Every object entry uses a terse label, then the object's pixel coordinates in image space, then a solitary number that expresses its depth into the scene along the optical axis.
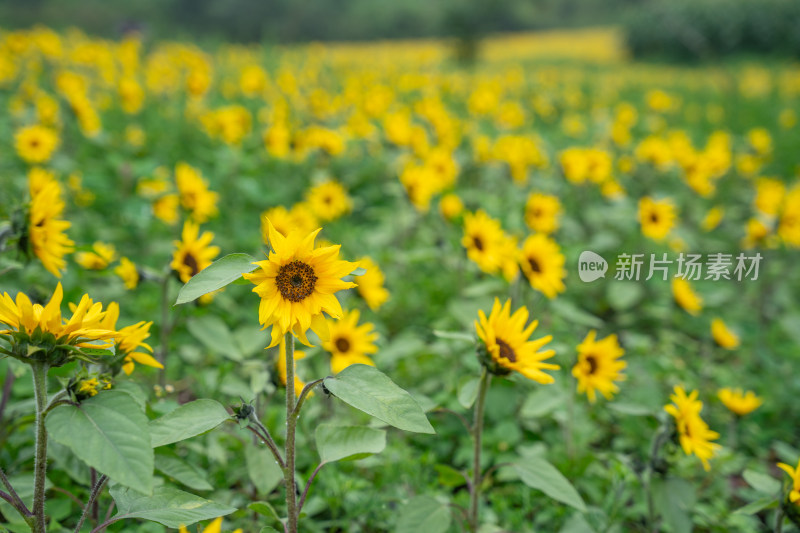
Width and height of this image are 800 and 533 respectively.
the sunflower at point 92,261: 2.10
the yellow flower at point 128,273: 1.84
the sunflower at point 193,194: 2.65
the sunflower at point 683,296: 2.82
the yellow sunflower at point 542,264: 2.18
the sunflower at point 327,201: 3.31
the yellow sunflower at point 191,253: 1.79
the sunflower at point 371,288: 2.28
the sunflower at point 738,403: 2.28
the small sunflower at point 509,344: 1.44
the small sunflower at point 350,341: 1.99
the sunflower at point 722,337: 2.67
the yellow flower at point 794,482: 1.41
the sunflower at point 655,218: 3.07
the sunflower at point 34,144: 3.27
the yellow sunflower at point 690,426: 1.68
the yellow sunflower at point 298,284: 1.13
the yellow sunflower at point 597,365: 2.02
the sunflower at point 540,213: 2.77
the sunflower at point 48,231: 1.57
